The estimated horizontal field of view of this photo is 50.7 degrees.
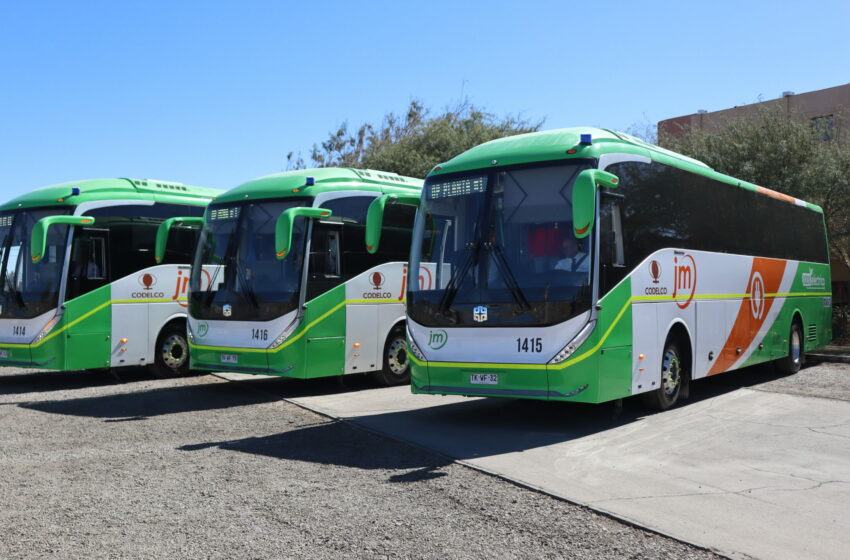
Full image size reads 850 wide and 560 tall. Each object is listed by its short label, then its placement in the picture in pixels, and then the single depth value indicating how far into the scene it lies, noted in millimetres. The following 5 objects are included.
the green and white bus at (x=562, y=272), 9602
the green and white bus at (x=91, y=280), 14523
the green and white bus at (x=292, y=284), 13070
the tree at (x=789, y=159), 22391
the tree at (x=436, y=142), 38062
